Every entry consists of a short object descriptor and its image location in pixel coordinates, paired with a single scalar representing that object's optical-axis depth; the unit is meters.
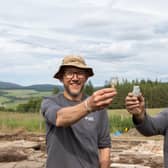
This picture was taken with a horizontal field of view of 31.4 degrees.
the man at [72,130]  2.14
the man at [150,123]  2.12
